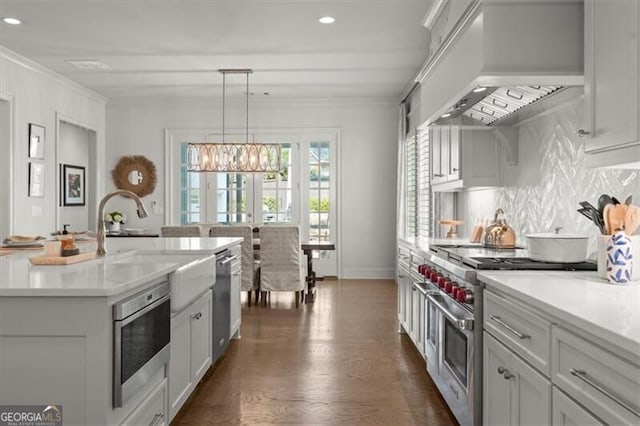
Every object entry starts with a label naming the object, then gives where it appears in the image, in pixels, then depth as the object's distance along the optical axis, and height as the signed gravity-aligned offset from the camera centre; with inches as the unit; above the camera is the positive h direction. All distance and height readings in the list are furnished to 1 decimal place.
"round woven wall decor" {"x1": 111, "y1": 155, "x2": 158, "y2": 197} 317.7 +21.6
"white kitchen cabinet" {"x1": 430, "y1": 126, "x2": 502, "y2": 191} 150.9 +15.7
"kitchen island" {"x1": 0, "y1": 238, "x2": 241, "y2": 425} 69.2 -18.8
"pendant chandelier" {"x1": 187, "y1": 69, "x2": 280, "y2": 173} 255.0 +26.1
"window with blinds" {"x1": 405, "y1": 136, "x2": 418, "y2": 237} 274.5 +13.0
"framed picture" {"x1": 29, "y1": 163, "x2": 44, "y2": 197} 239.3 +13.6
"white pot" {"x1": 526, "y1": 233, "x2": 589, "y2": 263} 93.7 -6.6
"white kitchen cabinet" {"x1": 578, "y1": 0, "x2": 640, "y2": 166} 71.0 +19.4
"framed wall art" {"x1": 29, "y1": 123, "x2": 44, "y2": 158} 239.3 +32.0
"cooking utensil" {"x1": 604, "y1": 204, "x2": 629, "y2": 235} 82.1 -0.7
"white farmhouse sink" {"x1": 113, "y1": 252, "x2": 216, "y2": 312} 96.0 -13.3
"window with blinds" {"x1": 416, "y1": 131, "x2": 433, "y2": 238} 246.4 +11.7
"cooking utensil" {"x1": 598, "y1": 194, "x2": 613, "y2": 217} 86.4 +1.7
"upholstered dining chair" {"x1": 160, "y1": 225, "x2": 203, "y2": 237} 223.6 -9.4
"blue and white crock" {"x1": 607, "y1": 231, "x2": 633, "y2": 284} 76.4 -7.1
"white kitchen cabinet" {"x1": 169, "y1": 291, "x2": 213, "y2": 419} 101.2 -30.6
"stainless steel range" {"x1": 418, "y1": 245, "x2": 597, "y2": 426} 89.5 -20.5
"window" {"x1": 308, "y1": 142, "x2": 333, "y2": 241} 319.3 +12.5
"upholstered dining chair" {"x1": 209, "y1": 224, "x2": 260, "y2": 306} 227.5 -19.4
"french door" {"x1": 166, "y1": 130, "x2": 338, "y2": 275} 318.7 +12.2
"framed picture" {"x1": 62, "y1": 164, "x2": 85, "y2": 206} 283.6 +13.3
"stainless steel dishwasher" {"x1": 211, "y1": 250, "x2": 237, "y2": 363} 136.8 -26.2
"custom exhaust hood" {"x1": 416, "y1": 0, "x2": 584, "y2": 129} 98.8 +31.9
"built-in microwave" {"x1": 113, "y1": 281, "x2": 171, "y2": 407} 71.2 -20.0
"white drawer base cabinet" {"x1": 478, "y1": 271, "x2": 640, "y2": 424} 48.4 -15.8
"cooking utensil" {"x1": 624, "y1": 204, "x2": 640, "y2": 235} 80.1 -1.1
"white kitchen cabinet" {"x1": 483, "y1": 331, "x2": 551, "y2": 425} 65.3 -25.3
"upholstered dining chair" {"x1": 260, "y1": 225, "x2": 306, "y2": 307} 229.1 -22.0
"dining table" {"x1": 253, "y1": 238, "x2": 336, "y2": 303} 245.0 -24.0
